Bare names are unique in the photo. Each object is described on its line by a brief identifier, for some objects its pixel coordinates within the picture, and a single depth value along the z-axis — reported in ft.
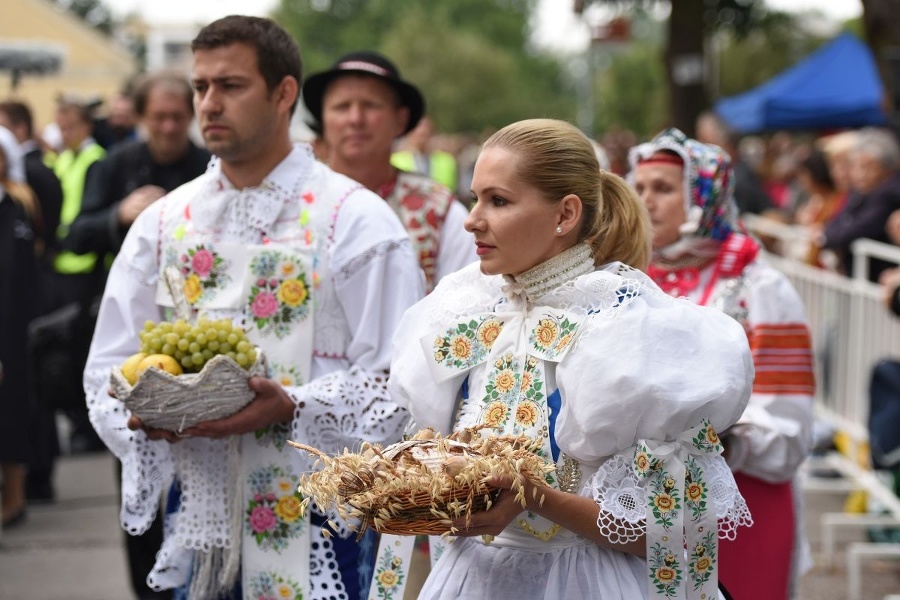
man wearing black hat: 31.99
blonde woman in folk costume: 18.85
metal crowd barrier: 47.81
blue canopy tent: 131.93
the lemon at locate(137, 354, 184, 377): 23.30
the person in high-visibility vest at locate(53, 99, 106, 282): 68.15
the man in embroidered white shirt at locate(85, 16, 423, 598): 25.30
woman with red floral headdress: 28.62
